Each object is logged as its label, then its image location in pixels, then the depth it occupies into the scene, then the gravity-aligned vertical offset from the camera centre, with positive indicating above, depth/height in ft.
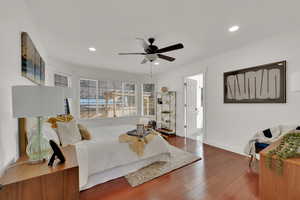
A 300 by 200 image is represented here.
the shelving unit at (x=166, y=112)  15.83 -1.76
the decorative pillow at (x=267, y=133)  7.65 -2.09
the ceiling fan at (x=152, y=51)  7.71 +2.90
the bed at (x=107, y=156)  5.83 -3.04
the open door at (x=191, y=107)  14.80 -1.03
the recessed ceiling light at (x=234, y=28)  7.09 +3.92
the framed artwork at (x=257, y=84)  7.88 +0.95
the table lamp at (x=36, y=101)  3.11 -0.03
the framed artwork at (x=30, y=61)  4.96 +1.77
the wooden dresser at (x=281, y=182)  3.99 -2.80
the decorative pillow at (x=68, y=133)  6.38 -1.72
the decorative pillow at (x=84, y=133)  7.25 -1.95
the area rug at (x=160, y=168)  6.74 -4.19
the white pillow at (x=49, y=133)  5.27 -1.44
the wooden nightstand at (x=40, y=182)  2.92 -2.00
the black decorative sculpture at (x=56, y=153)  3.77 -1.58
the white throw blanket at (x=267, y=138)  7.31 -2.31
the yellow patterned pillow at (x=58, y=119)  6.93 -1.12
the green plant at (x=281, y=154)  4.23 -1.88
